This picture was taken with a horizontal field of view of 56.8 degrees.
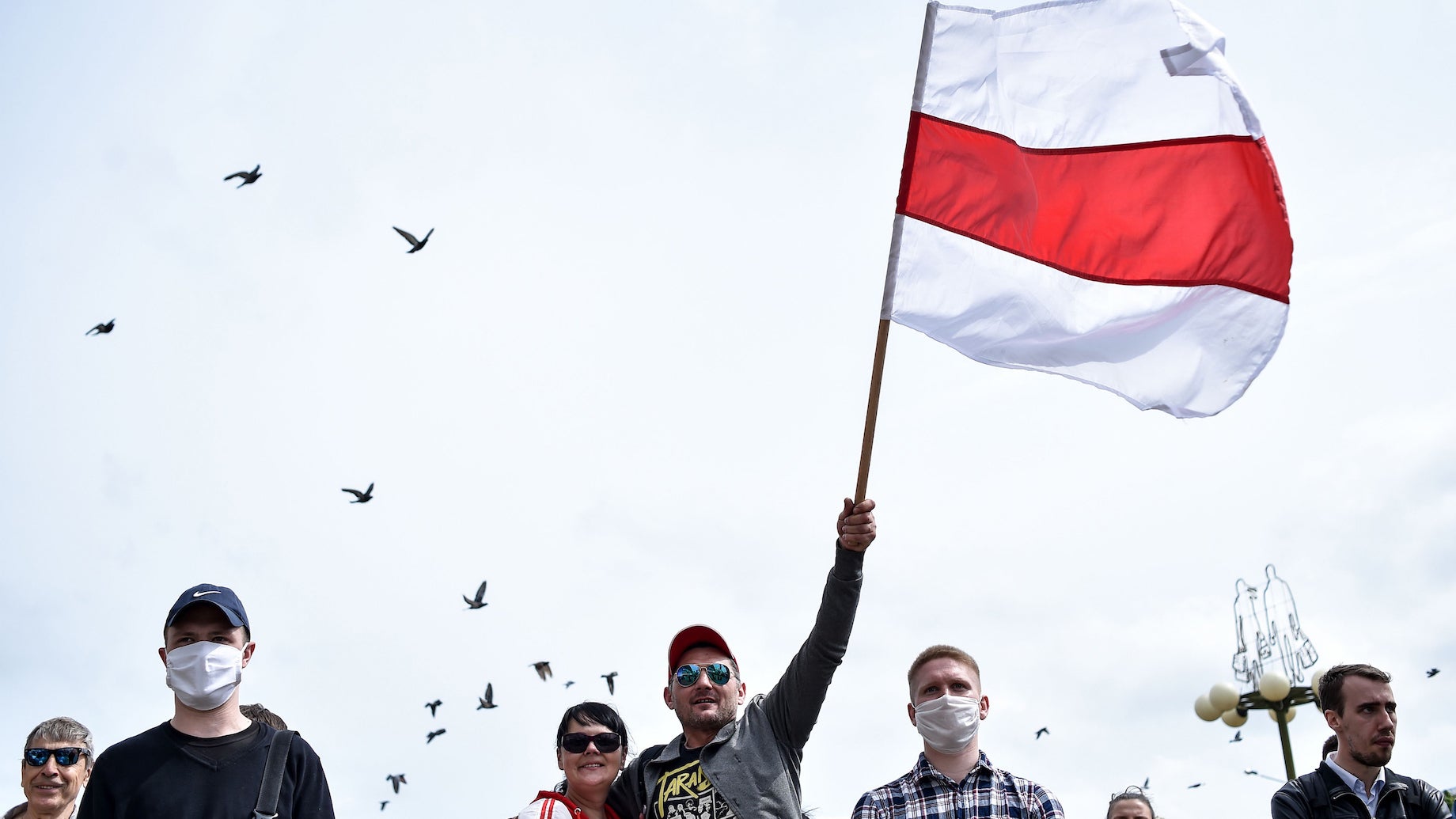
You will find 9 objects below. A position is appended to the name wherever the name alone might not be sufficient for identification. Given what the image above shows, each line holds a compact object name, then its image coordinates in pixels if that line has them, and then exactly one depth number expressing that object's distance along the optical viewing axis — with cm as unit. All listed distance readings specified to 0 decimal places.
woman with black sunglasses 584
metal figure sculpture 1894
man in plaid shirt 566
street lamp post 1827
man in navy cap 459
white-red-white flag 626
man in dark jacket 630
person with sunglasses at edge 646
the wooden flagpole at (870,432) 553
